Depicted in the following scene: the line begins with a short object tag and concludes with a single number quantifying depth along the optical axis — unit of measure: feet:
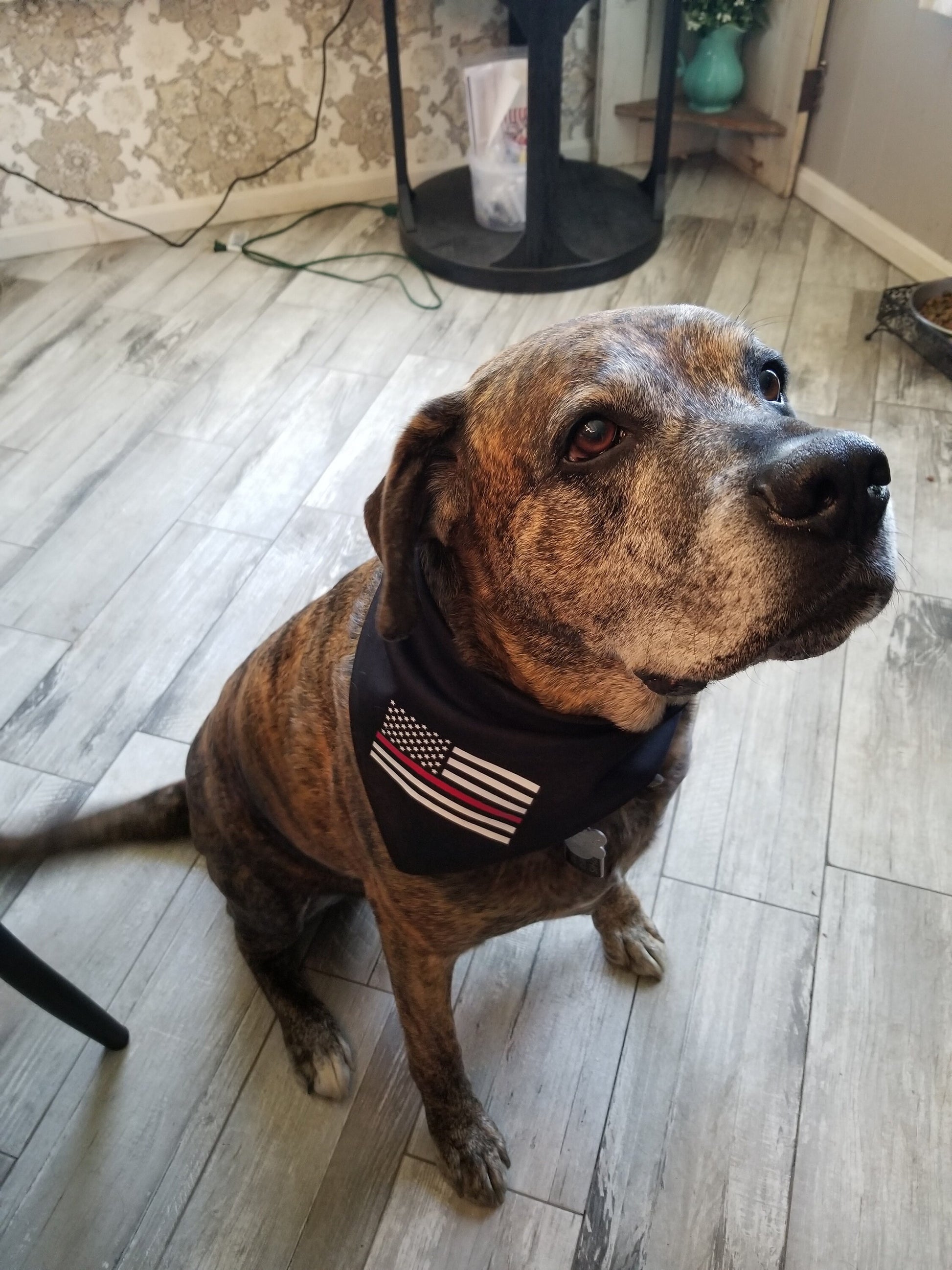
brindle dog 3.06
